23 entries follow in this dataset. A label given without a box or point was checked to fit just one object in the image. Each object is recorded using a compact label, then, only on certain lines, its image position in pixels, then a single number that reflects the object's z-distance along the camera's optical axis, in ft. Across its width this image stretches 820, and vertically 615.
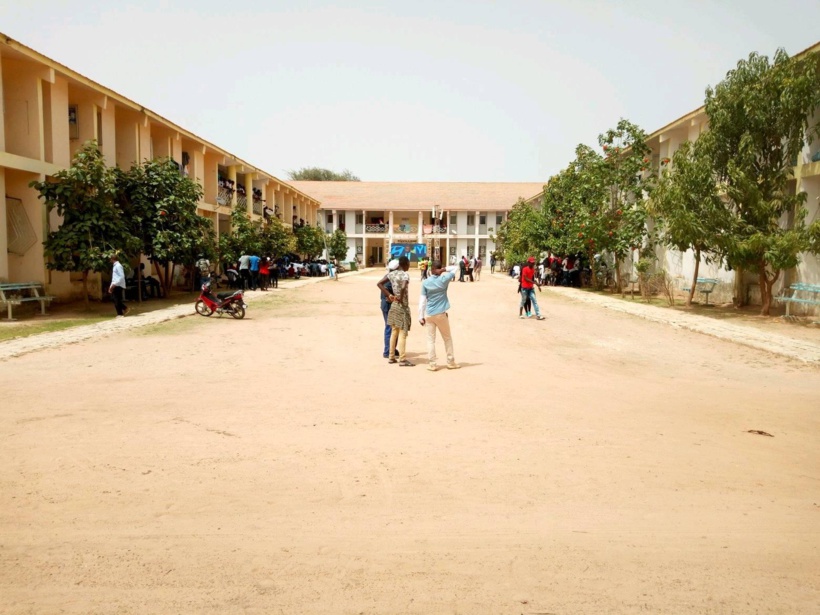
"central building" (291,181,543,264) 192.95
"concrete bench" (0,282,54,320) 47.75
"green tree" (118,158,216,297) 62.23
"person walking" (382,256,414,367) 31.86
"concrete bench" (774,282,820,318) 49.21
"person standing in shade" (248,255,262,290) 88.28
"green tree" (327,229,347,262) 160.45
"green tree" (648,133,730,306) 53.52
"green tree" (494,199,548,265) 115.14
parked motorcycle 53.21
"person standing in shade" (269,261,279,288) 99.76
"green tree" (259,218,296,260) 104.42
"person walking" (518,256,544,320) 53.93
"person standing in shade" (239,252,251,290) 88.28
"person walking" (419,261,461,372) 30.45
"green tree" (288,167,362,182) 289.53
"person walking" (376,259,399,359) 32.40
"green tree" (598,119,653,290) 81.82
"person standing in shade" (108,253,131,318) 49.85
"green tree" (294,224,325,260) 142.00
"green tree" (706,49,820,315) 49.73
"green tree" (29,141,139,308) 51.01
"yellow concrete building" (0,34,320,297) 53.16
